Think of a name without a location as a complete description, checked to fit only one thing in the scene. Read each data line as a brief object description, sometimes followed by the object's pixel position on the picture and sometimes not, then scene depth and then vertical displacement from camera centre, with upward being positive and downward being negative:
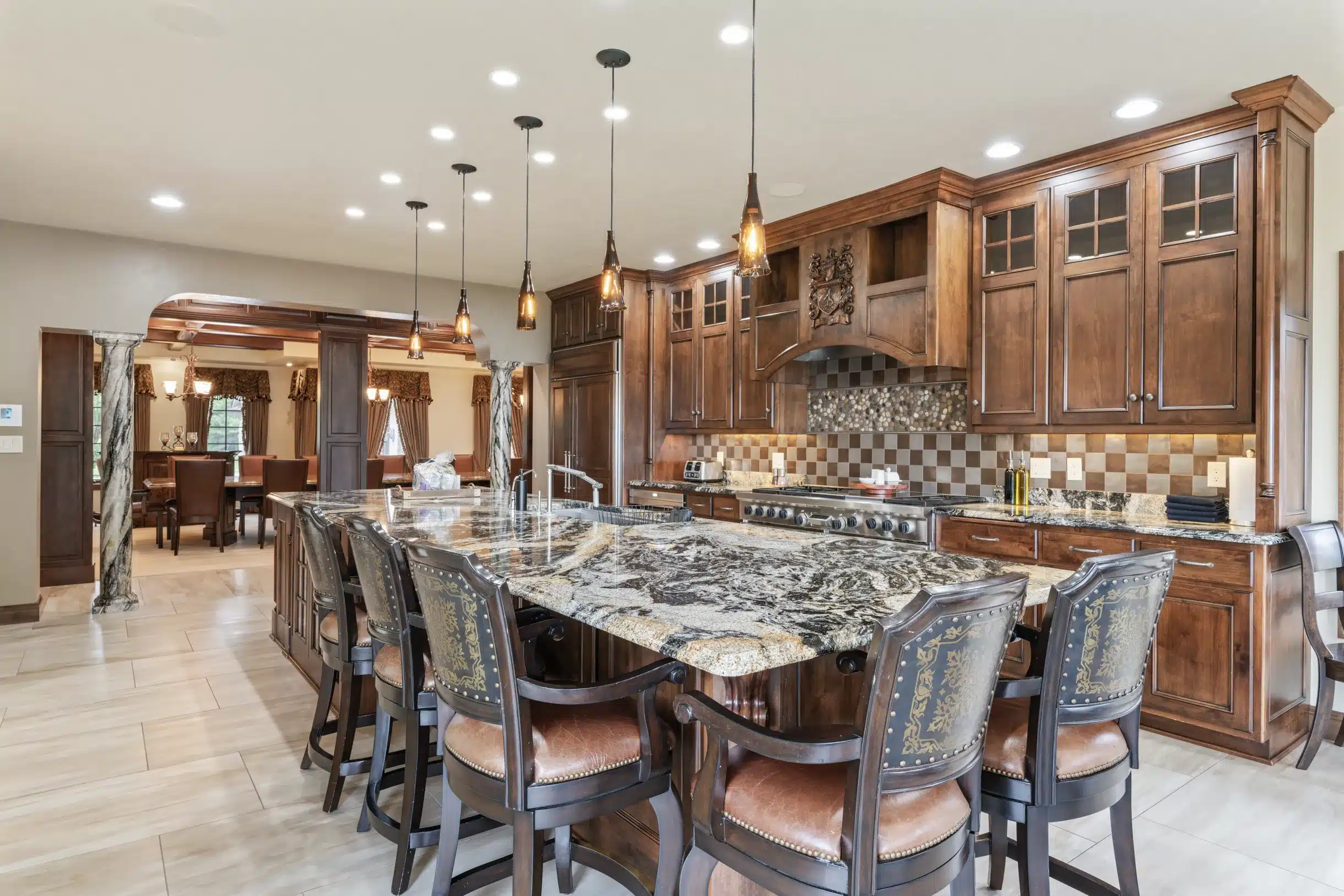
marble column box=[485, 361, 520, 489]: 7.52 +0.26
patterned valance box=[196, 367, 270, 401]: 12.45 +1.06
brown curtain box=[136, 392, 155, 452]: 11.95 +0.36
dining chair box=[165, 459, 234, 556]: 8.26 -0.55
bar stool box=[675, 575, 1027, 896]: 1.19 -0.56
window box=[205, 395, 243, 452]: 12.89 +0.36
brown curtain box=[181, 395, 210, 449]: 12.59 +0.49
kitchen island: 1.40 -0.33
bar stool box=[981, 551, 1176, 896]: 1.52 -0.53
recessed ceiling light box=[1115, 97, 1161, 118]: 3.21 +1.46
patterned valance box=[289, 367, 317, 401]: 12.97 +1.05
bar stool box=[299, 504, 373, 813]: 2.46 -0.64
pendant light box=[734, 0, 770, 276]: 2.37 +0.66
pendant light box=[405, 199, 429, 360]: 4.86 +0.66
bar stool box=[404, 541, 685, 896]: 1.50 -0.59
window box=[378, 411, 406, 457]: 13.88 +0.14
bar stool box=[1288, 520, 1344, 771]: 2.94 -0.61
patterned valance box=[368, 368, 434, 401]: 13.42 +1.14
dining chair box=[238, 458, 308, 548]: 8.89 -0.38
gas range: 4.07 -0.36
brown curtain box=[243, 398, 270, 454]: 12.95 +0.36
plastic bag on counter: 5.00 -0.17
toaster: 6.17 -0.18
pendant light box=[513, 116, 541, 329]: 3.46 +0.68
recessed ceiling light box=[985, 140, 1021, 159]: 3.69 +1.47
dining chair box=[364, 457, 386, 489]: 9.21 -0.30
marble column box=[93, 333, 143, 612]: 5.55 -0.17
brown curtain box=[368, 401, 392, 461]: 13.64 +0.42
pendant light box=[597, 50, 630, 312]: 2.89 +0.69
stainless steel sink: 3.50 -0.31
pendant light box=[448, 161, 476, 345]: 4.31 +0.71
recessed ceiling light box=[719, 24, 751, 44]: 2.69 +1.47
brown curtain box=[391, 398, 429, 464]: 13.83 +0.41
